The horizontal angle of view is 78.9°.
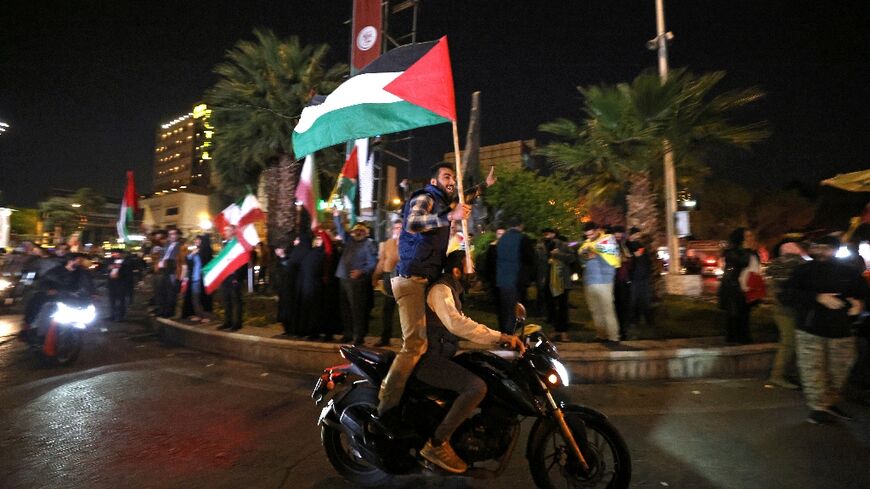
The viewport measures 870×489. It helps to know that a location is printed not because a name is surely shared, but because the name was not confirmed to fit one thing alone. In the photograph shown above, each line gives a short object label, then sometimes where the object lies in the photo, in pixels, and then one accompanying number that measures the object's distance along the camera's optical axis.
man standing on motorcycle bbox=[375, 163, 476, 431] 3.44
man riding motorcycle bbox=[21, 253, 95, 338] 7.60
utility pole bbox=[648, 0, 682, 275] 14.93
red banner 15.27
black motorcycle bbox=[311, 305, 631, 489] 3.27
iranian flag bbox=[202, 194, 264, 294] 8.53
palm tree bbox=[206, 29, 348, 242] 17.16
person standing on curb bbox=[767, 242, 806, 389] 5.98
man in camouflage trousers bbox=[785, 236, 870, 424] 4.81
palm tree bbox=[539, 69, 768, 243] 12.59
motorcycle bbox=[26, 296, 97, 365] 7.40
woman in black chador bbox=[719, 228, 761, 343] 7.21
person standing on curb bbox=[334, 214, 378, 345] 7.38
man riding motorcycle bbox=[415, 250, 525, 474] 3.28
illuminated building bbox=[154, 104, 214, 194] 99.50
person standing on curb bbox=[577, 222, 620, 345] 7.14
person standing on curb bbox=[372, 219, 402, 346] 6.99
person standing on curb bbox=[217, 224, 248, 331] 8.59
